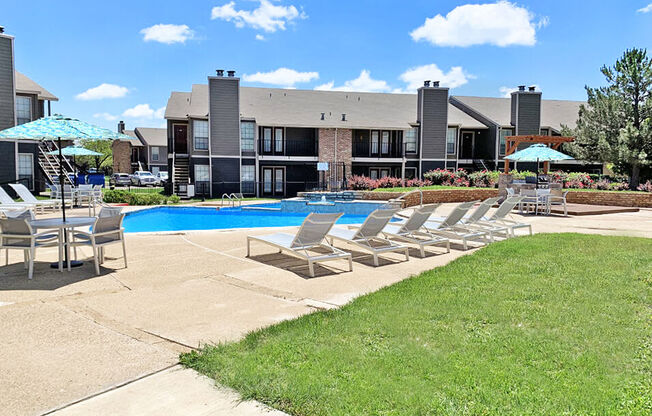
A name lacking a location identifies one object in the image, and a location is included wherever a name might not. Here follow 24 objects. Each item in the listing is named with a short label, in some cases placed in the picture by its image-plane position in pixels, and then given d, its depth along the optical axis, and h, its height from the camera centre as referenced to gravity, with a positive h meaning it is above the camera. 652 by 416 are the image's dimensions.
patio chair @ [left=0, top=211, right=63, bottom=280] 7.00 -0.95
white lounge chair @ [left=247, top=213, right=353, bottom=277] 7.79 -1.10
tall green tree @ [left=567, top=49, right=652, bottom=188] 26.83 +3.62
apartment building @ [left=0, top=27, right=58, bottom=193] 23.03 +3.39
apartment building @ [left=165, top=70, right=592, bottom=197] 29.41 +2.97
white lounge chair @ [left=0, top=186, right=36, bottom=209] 14.42 -0.91
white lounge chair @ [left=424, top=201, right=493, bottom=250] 10.18 -1.18
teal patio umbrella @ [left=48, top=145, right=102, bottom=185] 22.28 +1.19
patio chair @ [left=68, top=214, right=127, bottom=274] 7.42 -0.98
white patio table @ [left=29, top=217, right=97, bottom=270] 7.48 -0.79
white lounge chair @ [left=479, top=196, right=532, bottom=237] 11.99 -0.94
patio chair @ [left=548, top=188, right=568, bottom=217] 18.74 -0.74
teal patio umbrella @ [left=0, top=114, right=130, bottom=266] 7.69 +0.76
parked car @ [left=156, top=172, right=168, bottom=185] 46.62 -0.10
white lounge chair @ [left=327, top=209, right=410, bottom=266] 8.61 -1.14
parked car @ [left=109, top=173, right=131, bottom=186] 43.34 -0.38
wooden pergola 24.60 +2.07
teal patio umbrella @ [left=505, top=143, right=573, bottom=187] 18.61 +0.95
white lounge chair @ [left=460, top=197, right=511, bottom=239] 11.38 -1.18
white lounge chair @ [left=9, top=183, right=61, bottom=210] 16.58 -0.81
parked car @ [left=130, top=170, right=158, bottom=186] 44.55 -0.29
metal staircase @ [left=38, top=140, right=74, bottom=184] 26.44 +0.76
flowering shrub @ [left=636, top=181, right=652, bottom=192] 24.44 -0.47
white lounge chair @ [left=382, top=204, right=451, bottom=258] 9.56 -1.12
